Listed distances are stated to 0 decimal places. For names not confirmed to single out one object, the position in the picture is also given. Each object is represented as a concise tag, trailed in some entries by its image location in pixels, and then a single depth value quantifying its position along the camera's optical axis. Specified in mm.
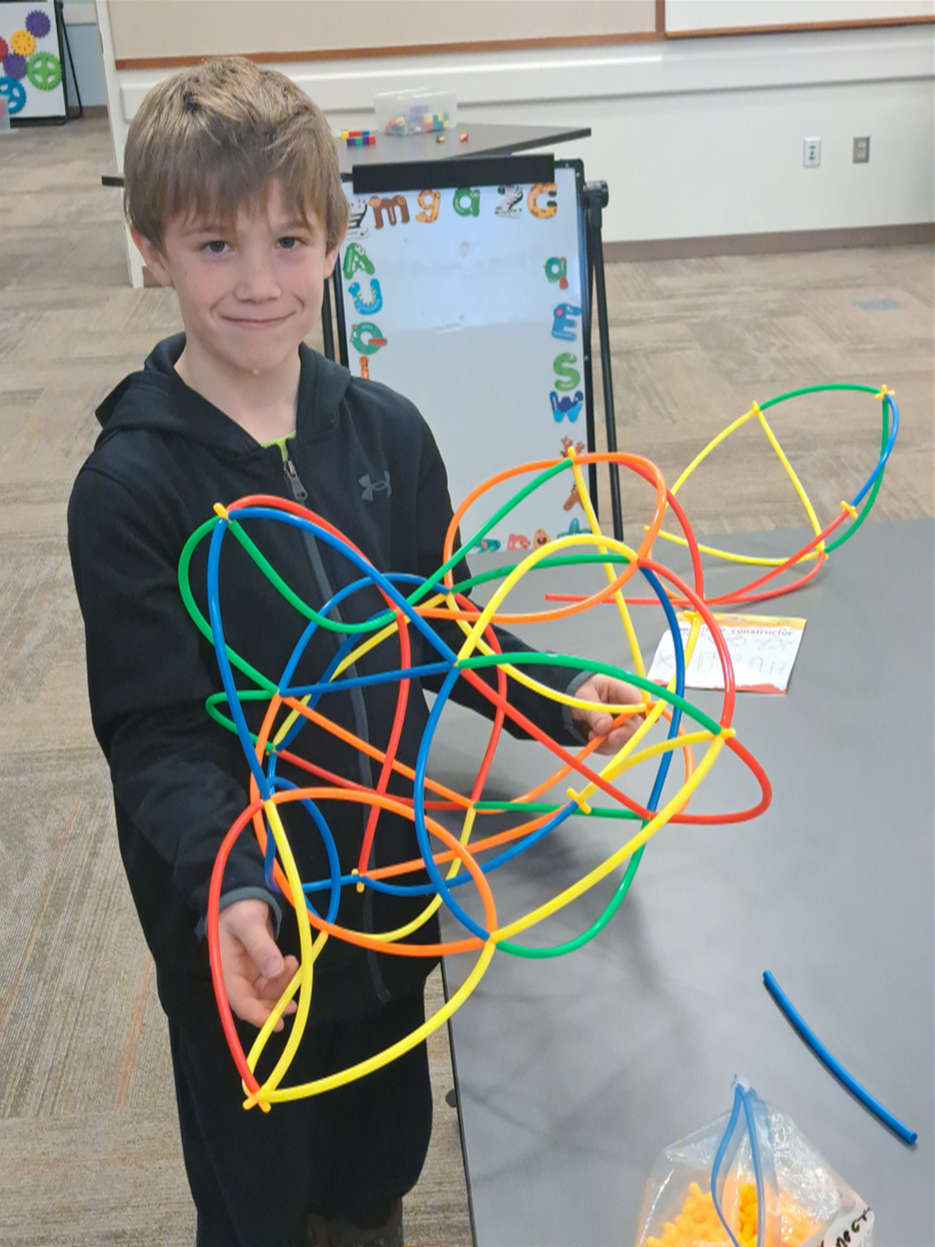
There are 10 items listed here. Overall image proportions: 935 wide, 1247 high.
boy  772
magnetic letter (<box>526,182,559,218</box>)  2320
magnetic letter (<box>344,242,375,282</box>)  2332
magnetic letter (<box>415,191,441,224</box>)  2352
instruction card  945
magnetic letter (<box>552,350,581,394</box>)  2445
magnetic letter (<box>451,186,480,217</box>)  2346
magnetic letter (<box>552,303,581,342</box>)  2416
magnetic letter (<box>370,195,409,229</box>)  2336
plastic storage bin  2934
